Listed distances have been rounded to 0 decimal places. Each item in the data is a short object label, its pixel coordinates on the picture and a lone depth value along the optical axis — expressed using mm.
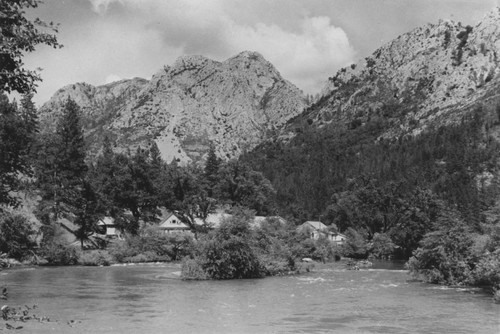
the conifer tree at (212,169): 144625
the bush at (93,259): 72750
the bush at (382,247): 95875
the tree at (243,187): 133000
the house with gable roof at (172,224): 109562
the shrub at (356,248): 97562
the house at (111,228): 99125
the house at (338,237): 113000
